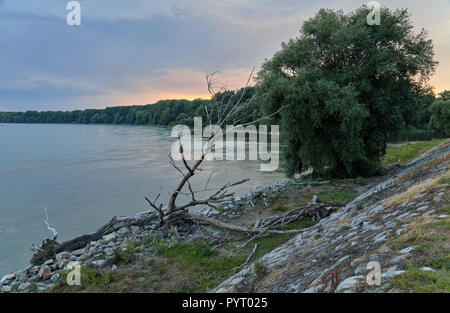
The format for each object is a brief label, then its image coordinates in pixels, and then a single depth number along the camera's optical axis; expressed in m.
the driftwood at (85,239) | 7.43
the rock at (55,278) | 6.22
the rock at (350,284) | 2.97
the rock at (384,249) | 3.59
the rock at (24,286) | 6.02
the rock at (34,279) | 6.33
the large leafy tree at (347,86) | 13.19
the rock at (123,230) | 8.84
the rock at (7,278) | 6.50
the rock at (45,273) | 6.42
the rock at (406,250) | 3.35
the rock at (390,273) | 2.92
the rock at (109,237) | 8.30
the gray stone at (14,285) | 6.18
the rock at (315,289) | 3.26
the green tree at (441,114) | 46.38
